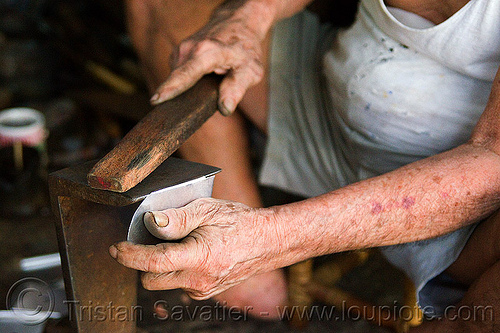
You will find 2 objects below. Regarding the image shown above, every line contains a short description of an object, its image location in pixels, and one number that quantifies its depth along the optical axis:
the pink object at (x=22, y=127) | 1.80
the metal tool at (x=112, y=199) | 0.70
